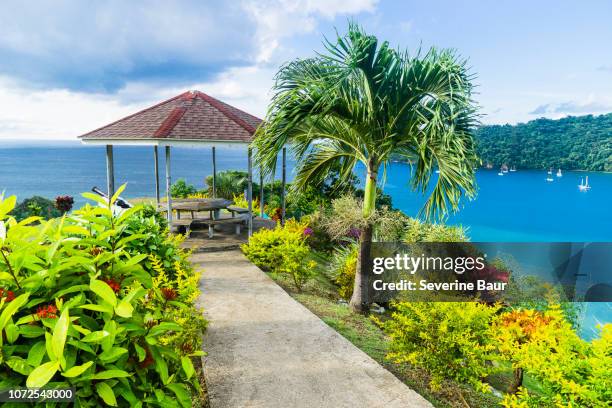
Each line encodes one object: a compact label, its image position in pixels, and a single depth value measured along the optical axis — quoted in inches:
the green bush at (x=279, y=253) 304.3
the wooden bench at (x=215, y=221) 439.2
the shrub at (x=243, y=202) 642.0
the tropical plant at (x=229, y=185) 740.6
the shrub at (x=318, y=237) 498.9
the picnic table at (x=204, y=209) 438.6
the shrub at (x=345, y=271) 338.3
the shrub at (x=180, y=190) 726.5
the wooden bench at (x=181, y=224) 429.0
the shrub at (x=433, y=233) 405.4
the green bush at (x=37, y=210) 586.4
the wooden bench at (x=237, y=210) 488.9
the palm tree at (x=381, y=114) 231.1
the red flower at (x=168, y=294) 98.1
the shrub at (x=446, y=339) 154.6
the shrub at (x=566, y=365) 107.0
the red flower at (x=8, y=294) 67.6
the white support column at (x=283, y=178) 451.5
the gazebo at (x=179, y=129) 378.9
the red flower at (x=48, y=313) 64.7
